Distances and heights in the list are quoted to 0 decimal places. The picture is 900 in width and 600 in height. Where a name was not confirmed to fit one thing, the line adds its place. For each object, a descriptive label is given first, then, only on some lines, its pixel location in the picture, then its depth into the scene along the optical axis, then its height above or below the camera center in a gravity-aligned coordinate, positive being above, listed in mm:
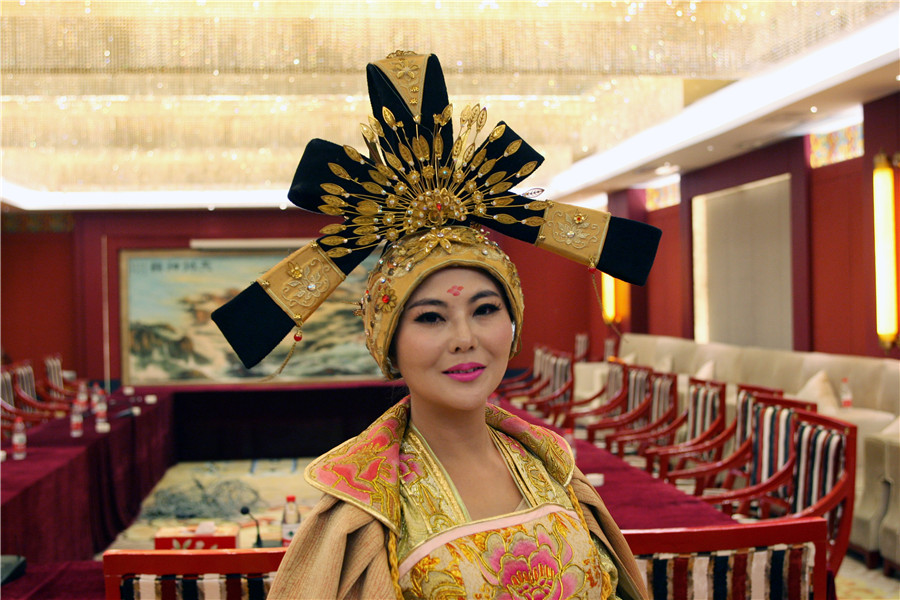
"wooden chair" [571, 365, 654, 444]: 5961 -854
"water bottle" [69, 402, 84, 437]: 5566 -837
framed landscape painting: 11812 -294
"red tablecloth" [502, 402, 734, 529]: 2833 -786
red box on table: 2863 -837
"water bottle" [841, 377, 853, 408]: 5840 -769
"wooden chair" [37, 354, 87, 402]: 9398 -1006
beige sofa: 5312 -747
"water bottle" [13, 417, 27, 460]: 4559 -769
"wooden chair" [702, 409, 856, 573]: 3090 -761
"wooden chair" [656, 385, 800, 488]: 4230 -872
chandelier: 3949 +1236
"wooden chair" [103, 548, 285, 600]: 1794 -591
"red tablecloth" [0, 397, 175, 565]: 3799 -1063
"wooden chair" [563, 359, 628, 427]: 6744 -911
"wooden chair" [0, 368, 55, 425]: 7567 -1014
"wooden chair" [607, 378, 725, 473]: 4992 -813
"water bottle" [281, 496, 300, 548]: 3225 -901
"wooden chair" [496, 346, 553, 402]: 8859 -999
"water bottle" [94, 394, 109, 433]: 5734 -848
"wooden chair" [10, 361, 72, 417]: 8211 -988
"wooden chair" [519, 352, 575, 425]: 7676 -953
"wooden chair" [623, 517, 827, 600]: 1928 -630
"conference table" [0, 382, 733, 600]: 2900 -1021
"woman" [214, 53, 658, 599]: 1196 -56
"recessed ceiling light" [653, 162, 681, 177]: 8970 +1315
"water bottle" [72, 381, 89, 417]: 6424 -802
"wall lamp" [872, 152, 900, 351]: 5641 +257
